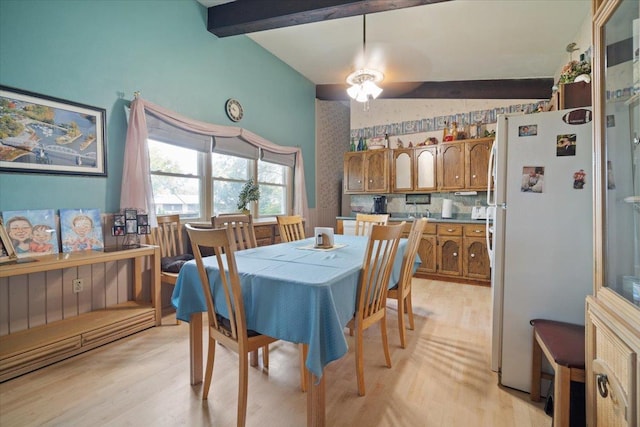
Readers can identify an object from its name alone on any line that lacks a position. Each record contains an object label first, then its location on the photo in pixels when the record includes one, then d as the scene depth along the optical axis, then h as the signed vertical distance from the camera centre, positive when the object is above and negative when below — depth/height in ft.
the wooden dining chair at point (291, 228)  9.78 -0.56
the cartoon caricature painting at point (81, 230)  7.59 -0.45
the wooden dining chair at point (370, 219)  10.75 -0.28
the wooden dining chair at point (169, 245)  9.24 -1.12
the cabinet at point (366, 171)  16.70 +2.31
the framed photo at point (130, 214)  8.54 -0.05
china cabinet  3.49 +0.32
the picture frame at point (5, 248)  6.39 -0.77
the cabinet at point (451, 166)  14.66 +2.26
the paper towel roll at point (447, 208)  15.42 +0.18
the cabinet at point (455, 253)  13.52 -1.95
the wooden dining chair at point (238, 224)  8.32 -0.35
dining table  4.19 -1.41
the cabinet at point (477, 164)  14.05 +2.25
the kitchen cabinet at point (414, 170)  15.49 +2.24
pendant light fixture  10.49 +4.56
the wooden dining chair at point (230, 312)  4.44 -1.63
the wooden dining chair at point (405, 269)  7.52 -1.49
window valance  8.74 +2.62
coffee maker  17.37 +0.38
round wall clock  12.32 +4.30
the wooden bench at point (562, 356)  4.21 -2.12
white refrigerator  5.41 -0.32
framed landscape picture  6.87 +1.93
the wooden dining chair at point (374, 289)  5.42 -1.53
